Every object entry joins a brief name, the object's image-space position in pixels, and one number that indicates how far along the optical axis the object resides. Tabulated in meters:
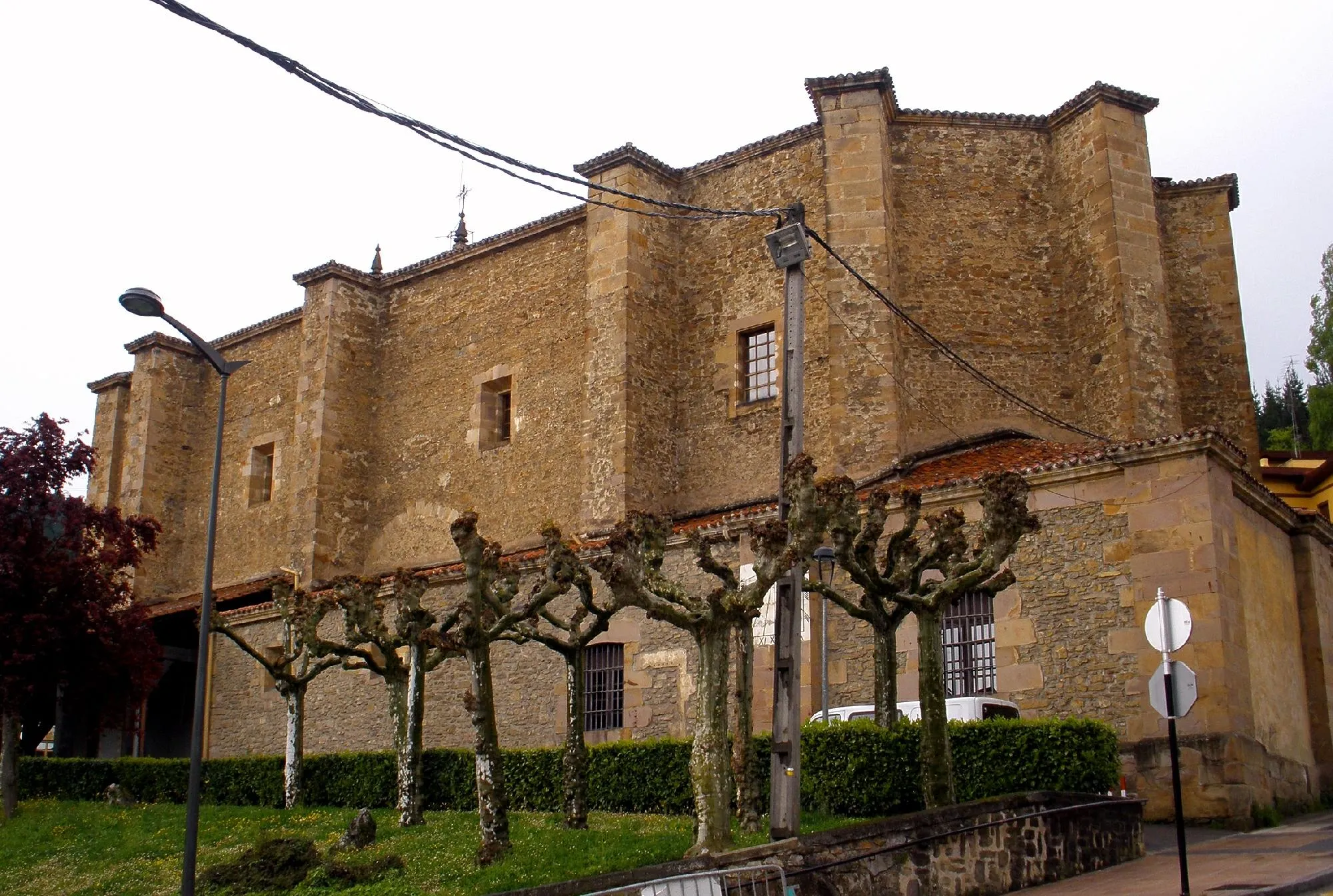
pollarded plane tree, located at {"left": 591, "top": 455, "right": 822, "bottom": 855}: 11.76
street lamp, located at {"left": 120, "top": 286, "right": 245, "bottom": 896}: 12.12
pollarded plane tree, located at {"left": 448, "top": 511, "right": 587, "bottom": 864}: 13.44
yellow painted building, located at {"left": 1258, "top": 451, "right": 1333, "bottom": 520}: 30.73
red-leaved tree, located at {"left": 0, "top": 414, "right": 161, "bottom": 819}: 21.73
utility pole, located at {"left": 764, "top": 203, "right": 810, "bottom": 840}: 11.38
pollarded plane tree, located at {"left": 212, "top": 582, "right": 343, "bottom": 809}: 19.88
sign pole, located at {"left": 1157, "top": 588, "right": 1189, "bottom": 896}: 10.41
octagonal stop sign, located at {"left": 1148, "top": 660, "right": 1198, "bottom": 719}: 10.84
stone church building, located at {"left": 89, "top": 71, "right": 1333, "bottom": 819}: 16.84
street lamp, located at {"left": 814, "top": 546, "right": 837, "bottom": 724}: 16.66
